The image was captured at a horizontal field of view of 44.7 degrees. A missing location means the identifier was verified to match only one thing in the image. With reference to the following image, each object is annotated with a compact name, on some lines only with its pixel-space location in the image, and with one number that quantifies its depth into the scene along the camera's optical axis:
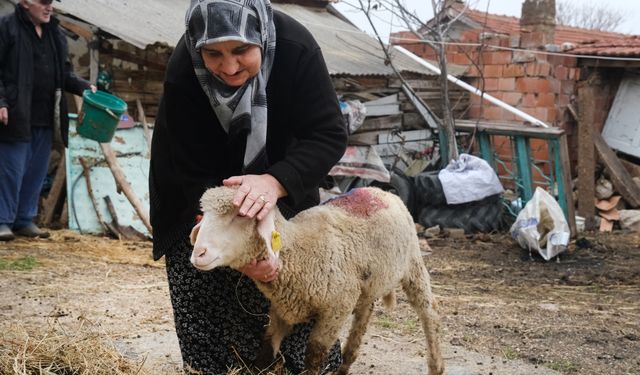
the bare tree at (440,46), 11.78
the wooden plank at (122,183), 8.01
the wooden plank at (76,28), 8.80
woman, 2.70
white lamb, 2.73
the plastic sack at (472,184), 10.48
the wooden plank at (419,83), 12.97
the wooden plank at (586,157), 11.61
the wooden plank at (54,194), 8.65
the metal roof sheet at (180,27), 8.31
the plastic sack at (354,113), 10.88
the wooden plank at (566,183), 10.34
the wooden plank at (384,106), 12.53
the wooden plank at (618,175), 11.84
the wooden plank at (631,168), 12.52
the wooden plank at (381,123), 12.23
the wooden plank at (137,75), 9.34
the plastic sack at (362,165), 10.87
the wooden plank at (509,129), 10.43
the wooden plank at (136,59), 9.30
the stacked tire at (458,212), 10.58
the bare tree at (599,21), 53.84
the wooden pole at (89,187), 8.45
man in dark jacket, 7.25
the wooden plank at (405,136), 12.66
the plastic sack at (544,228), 8.59
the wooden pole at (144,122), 9.06
